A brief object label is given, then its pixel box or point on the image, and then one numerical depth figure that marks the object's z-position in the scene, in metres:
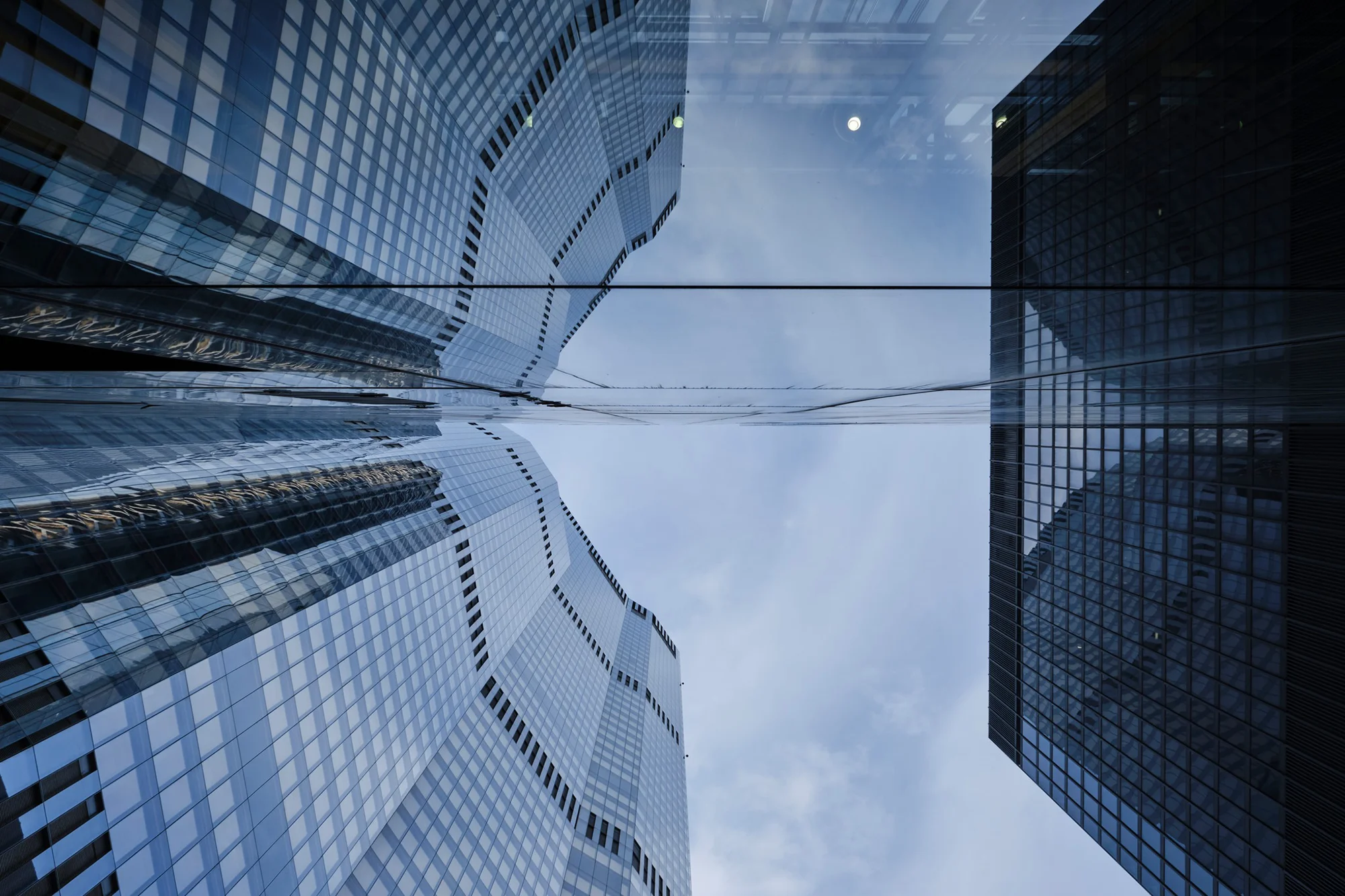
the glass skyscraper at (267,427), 19.62
